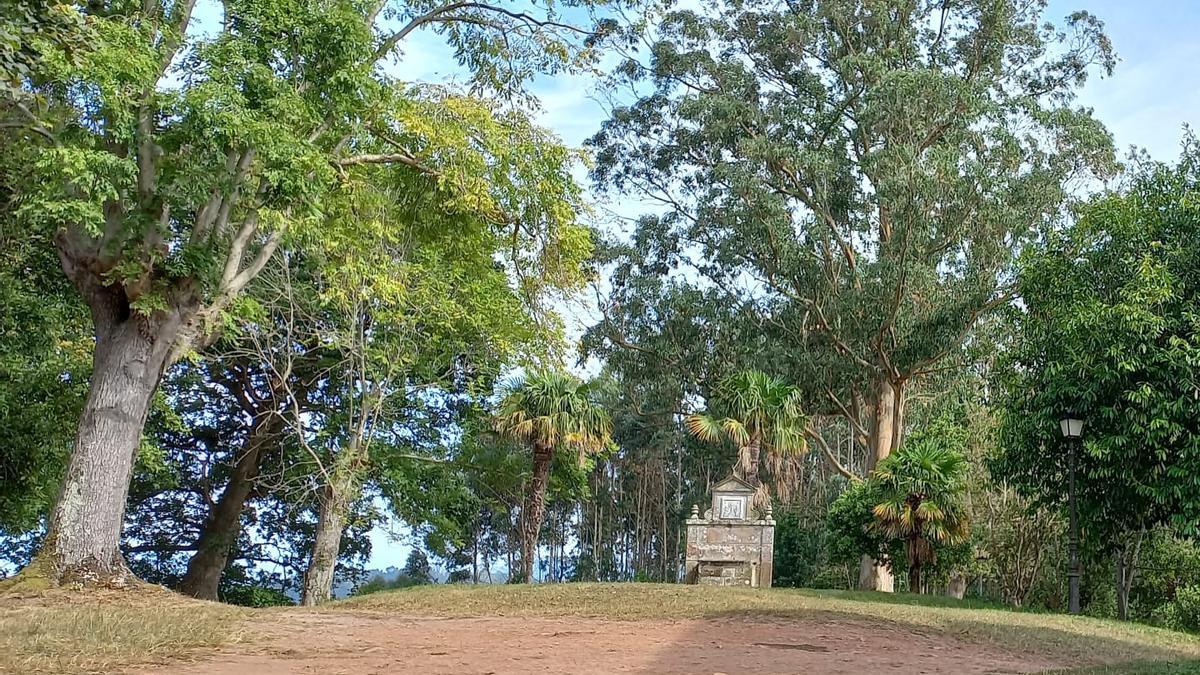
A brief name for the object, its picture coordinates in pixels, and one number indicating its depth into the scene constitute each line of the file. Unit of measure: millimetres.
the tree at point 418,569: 36812
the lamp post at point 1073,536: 13602
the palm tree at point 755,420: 21562
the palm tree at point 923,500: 17297
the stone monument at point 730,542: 19328
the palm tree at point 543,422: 21516
